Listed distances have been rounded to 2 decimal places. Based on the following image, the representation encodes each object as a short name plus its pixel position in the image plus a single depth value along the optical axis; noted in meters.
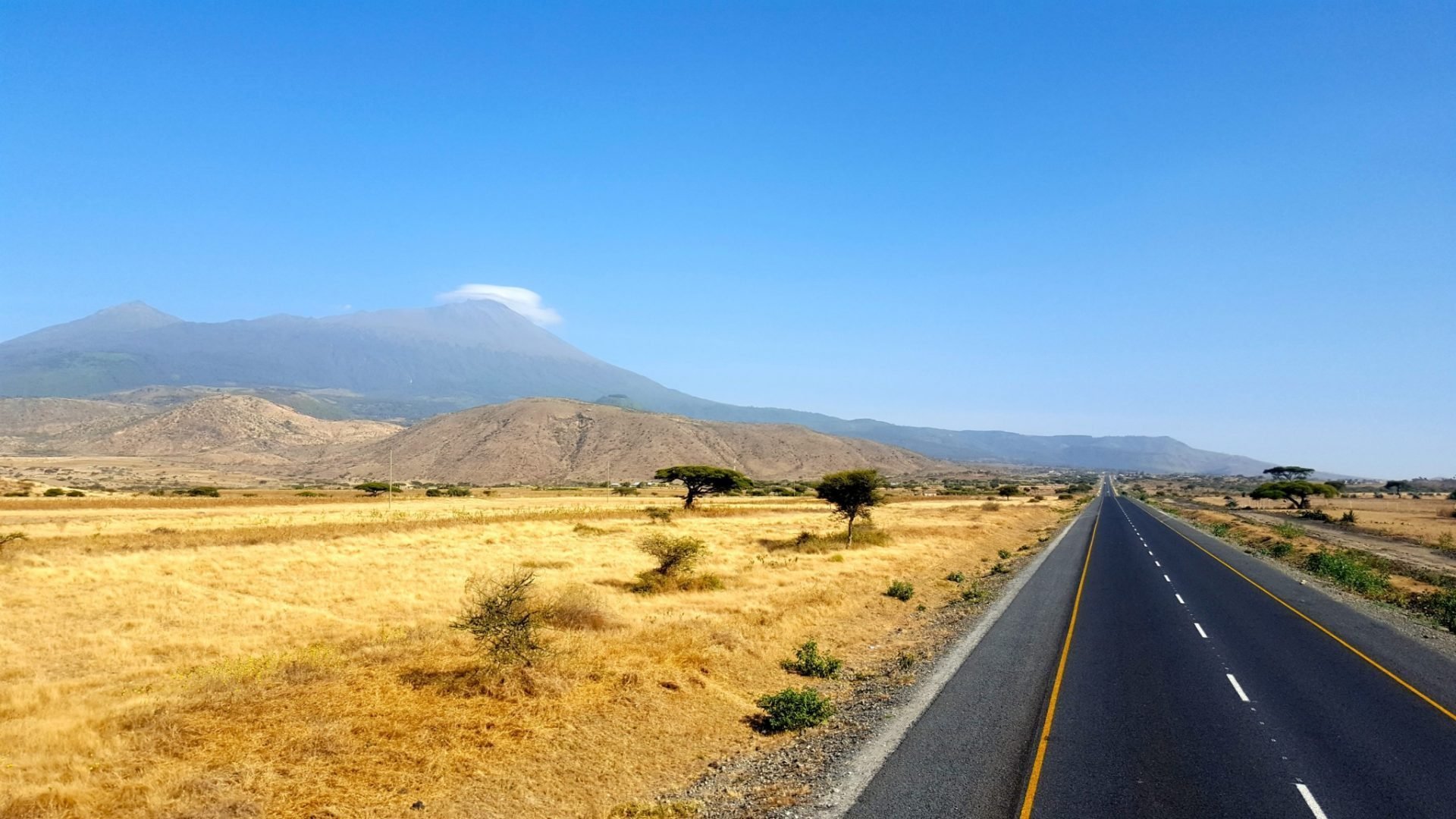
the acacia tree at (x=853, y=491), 47.28
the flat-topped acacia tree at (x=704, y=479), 75.12
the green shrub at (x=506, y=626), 14.55
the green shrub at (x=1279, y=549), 45.29
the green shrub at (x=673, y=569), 27.52
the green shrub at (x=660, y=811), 9.38
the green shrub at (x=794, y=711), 13.00
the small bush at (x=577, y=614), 19.12
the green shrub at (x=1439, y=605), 23.77
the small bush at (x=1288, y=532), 57.16
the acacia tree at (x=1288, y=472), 162.30
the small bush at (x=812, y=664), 16.78
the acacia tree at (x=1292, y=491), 96.88
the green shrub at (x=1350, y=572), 31.14
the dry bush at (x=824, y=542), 41.23
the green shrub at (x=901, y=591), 26.86
